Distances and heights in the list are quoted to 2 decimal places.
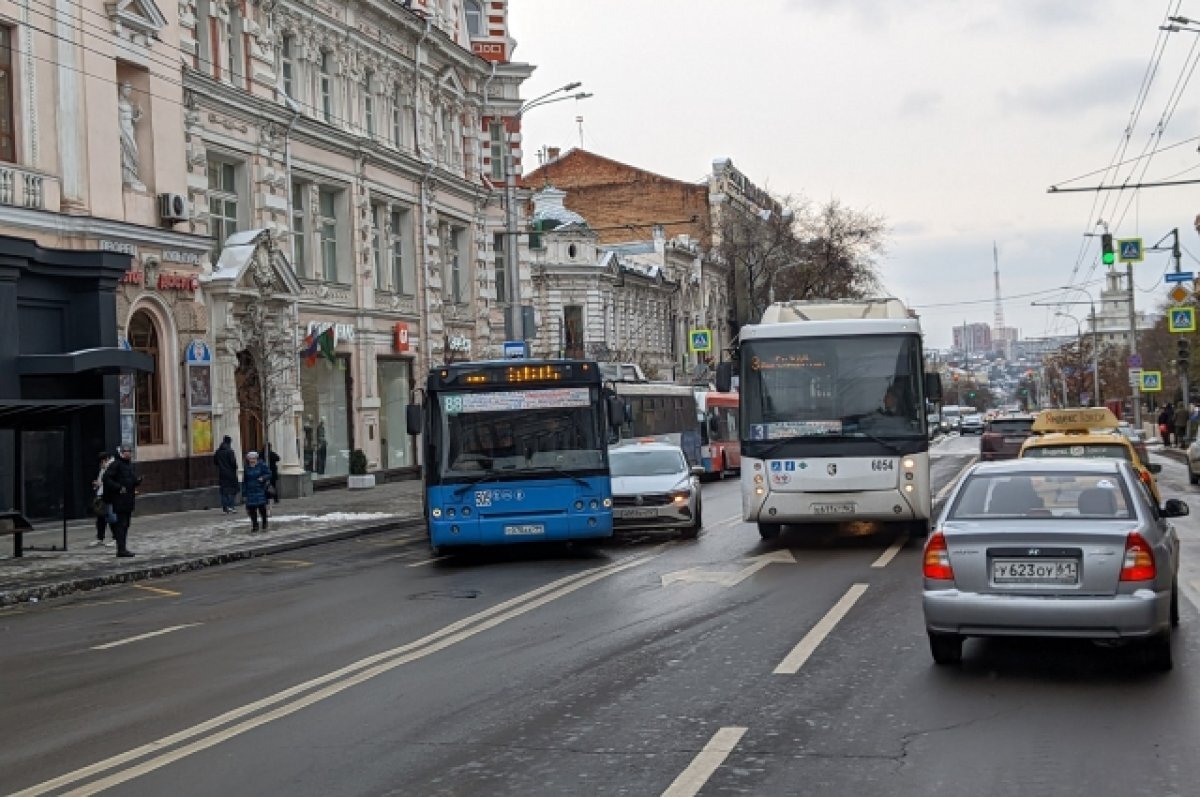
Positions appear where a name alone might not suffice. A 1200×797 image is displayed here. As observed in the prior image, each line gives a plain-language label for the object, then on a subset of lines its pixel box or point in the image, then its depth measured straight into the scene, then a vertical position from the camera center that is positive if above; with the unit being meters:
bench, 21.34 -1.05
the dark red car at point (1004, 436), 37.19 -0.68
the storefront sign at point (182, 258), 30.95 +4.41
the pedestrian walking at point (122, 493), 21.53 -0.59
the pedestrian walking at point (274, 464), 33.22 -0.40
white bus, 18.30 -0.02
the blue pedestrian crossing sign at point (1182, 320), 46.78 +2.78
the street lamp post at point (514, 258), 40.94 +5.30
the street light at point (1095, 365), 90.47 +2.73
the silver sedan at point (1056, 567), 8.91 -1.04
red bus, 44.89 -0.25
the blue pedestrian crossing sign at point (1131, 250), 39.44 +4.43
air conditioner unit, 30.61 +5.40
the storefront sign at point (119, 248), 28.47 +4.34
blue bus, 18.50 -0.23
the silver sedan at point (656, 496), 21.39 -1.05
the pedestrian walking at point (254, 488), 25.61 -0.74
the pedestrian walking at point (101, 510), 23.34 -0.92
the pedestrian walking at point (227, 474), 29.77 -0.53
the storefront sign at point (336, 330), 38.84 +3.31
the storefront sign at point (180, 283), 30.73 +3.82
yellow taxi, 18.58 -0.53
